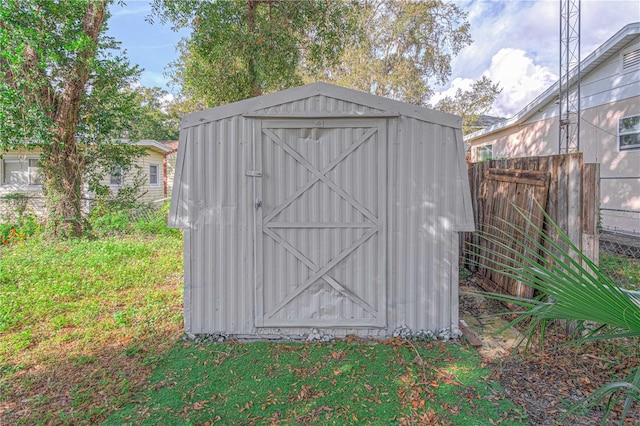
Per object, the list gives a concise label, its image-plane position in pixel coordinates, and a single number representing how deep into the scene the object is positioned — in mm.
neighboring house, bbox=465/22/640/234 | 6961
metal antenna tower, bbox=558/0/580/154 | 8211
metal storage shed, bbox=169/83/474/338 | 3326
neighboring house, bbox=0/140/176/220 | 9602
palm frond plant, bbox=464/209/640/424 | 1179
